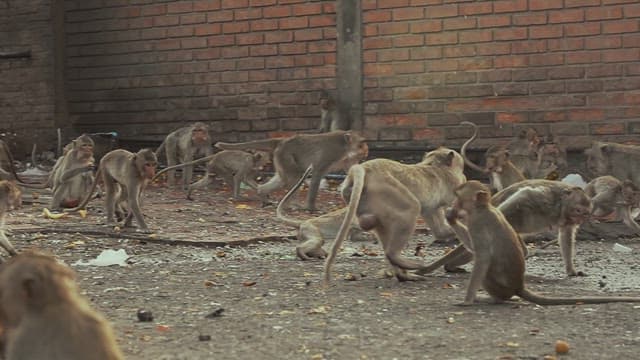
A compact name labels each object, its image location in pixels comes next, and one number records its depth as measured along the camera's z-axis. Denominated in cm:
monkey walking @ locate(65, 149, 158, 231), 980
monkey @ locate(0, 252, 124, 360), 354
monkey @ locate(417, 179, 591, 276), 762
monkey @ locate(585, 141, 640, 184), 1221
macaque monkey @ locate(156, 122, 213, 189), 1425
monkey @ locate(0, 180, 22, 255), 862
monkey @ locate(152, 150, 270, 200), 1333
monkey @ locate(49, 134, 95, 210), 1148
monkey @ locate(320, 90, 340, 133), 1468
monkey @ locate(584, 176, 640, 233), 1020
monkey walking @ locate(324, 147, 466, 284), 715
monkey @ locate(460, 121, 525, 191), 1164
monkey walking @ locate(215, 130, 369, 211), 1248
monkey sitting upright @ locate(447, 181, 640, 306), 604
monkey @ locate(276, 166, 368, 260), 847
